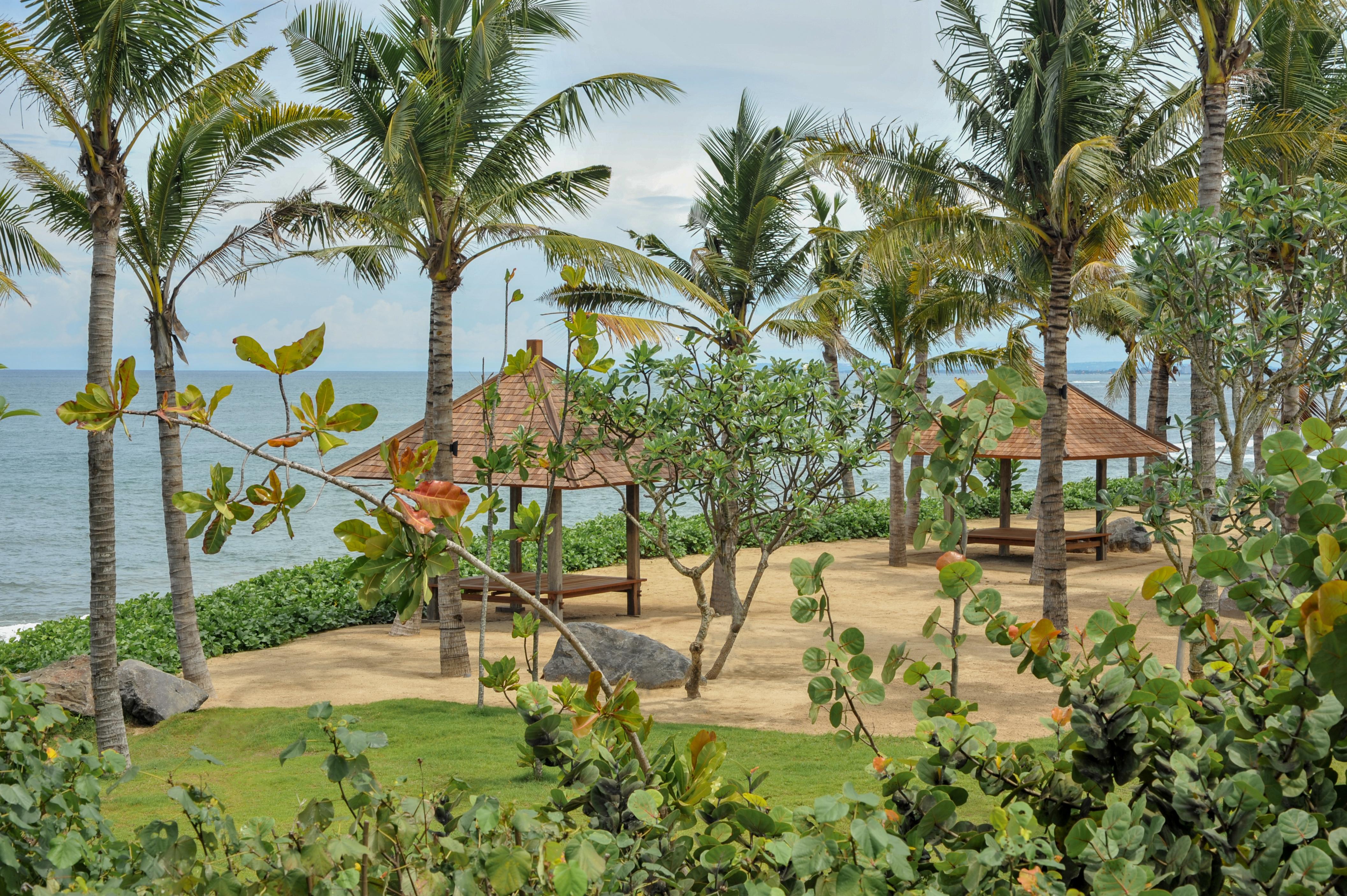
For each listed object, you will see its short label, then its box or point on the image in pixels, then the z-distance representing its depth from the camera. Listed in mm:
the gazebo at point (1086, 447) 19484
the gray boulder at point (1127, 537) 21141
